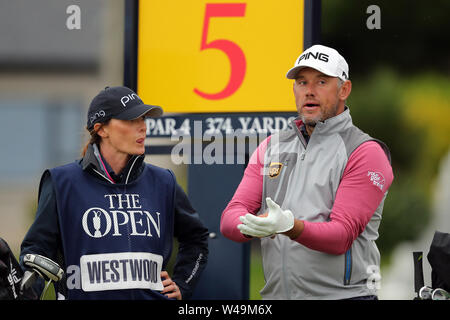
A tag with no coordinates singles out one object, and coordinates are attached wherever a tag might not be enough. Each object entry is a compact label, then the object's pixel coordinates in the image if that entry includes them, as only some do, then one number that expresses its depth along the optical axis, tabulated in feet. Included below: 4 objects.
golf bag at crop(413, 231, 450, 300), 17.70
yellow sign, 28.45
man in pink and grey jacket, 17.46
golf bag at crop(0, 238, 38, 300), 17.36
